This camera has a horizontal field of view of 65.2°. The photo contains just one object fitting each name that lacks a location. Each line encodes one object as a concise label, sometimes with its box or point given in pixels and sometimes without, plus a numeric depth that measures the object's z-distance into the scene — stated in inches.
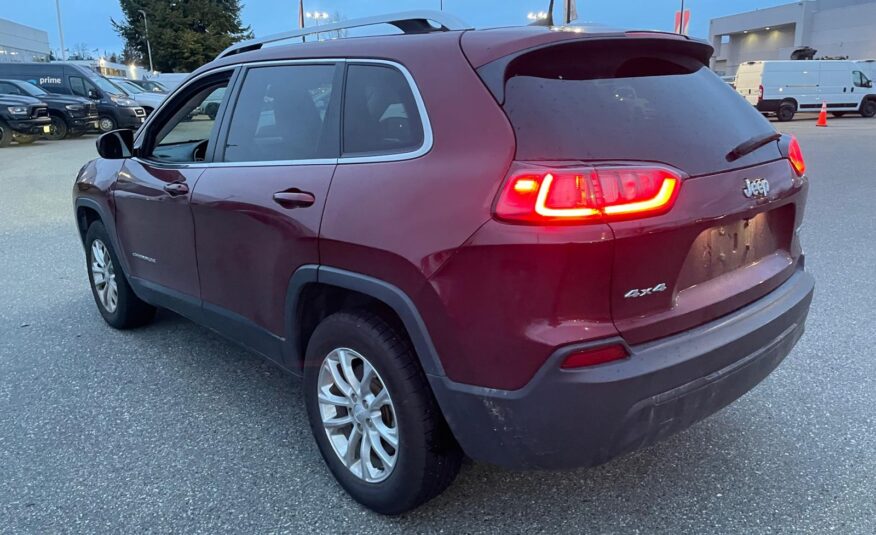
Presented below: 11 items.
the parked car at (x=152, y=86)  1082.1
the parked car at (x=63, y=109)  791.1
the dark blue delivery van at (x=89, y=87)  849.5
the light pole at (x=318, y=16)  1926.1
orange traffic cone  937.3
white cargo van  1046.4
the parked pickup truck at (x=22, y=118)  712.4
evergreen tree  1934.1
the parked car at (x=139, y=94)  915.3
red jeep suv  80.4
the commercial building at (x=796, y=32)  2192.4
